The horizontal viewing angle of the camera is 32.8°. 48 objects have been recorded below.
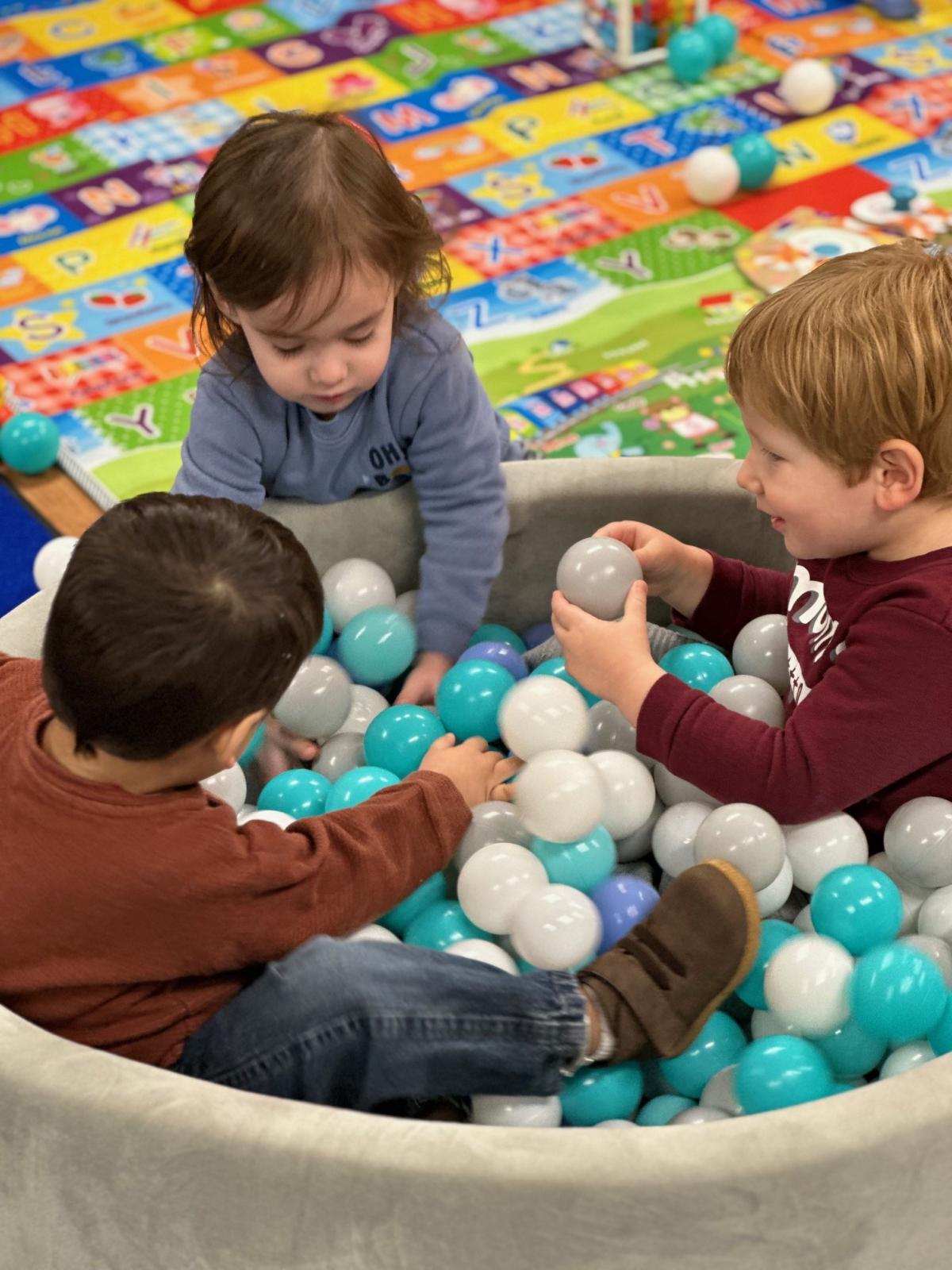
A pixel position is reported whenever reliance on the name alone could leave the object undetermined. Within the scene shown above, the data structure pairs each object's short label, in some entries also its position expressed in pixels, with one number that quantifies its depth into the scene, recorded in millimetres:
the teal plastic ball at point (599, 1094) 1101
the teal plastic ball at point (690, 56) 2703
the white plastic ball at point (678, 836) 1234
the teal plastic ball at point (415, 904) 1236
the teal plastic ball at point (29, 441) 1991
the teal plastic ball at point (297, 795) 1323
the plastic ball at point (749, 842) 1128
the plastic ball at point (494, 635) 1585
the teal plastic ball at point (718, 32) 2748
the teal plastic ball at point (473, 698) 1366
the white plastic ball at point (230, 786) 1298
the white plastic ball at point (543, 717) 1249
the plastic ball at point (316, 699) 1384
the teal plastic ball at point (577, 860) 1211
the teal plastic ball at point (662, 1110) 1141
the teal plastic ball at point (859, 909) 1129
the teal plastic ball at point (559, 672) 1396
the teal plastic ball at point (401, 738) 1351
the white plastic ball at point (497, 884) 1164
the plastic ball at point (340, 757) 1411
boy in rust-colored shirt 936
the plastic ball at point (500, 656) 1471
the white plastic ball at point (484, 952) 1156
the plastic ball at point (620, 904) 1192
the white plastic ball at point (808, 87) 2602
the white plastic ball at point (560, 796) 1166
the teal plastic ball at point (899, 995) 1062
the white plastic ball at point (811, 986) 1098
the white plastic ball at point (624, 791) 1240
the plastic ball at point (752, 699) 1303
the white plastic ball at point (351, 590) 1506
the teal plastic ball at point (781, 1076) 1053
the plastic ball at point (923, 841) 1151
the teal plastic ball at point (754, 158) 2408
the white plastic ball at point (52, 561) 1667
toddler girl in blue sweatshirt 1267
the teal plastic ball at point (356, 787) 1277
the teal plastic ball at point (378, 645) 1456
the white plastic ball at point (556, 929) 1128
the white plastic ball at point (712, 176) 2381
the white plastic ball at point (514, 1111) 1074
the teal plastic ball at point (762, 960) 1159
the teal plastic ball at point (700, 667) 1381
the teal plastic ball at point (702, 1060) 1144
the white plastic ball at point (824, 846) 1188
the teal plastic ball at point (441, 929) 1208
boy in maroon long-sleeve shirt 1083
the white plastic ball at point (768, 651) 1378
